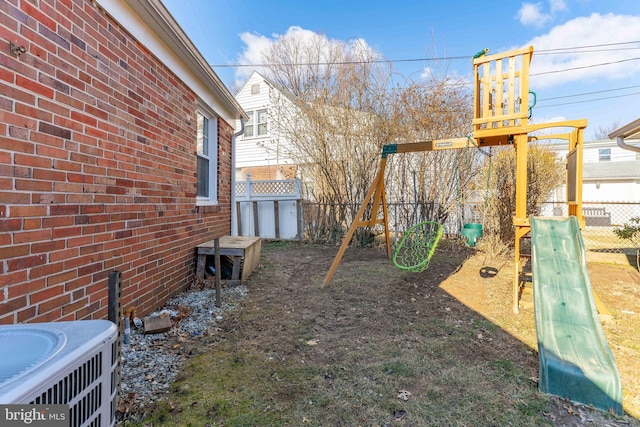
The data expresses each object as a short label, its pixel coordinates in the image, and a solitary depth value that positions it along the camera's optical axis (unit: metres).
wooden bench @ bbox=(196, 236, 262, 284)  4.36
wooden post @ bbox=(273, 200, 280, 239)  9.11
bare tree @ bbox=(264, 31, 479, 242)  7.04
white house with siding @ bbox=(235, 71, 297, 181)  13.48
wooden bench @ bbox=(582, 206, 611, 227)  12.45
